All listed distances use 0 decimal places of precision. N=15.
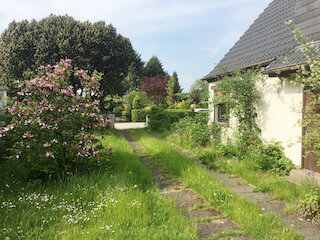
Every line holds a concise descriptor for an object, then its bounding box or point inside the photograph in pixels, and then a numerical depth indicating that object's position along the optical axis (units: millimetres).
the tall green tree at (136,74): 40719
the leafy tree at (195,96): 34188
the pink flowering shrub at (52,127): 4906
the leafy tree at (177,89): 41031
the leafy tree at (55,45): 14891
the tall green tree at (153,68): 46875
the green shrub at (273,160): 5910
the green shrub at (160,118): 15641
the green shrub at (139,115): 25547
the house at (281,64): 6062
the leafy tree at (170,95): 30888
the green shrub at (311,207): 3629
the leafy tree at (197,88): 29891
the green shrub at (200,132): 9633
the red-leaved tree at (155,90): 29562
